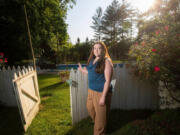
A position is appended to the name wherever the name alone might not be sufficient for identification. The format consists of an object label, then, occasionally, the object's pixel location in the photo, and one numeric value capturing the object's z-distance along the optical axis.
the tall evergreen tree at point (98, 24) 37.00
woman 1.89
